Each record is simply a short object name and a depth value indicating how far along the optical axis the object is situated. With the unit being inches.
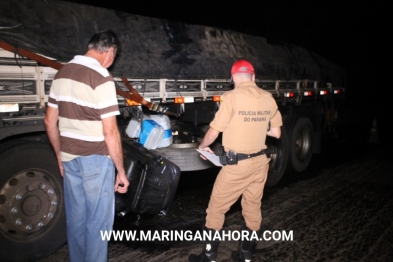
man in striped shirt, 99.0
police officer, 124.8
